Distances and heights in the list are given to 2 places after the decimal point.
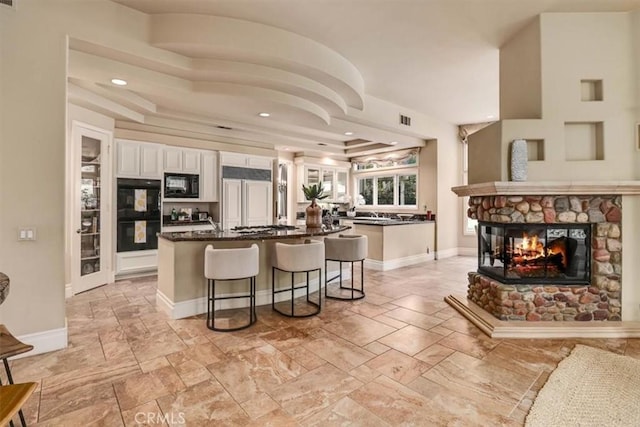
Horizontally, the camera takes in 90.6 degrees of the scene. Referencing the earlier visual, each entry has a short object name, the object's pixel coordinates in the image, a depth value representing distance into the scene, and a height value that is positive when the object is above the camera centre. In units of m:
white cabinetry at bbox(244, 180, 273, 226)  6.69 +0.32
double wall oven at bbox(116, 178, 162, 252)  5.06 +0.05
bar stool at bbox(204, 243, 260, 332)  3.20 -0.49
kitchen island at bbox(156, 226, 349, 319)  3.54 -0.56
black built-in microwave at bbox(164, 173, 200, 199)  5.79 +0.59
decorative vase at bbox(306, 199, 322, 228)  4.65 +0.00
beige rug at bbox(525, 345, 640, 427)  1.88 -1.19
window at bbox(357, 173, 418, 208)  7.66 +0.69
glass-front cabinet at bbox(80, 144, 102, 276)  4.52 +0.16
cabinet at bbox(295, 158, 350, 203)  8.16 +1.06
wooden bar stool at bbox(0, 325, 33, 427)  1.68 -0.71
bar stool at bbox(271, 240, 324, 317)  3.52 -0.47
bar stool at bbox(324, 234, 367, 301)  4.20 -0.44
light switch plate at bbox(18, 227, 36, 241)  2.60 -0.13
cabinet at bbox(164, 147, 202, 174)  5.74 +1.06
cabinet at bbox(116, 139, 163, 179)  5.11 +0.96
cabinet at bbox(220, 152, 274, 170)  6.39 +1.19
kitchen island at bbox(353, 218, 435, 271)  6.02 -0.50
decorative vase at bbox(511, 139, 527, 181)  3.12 +0.56
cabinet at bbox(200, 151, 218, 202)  6.18 +0.79
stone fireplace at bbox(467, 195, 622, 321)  3.17 -0.42
